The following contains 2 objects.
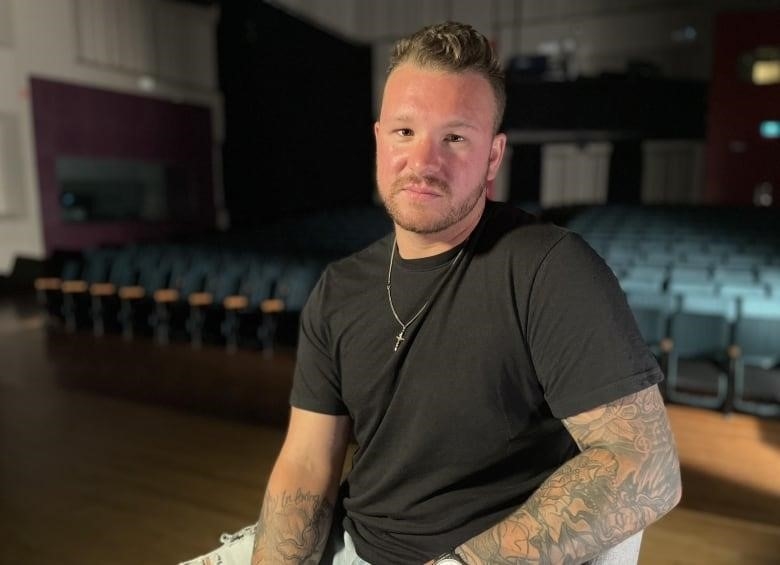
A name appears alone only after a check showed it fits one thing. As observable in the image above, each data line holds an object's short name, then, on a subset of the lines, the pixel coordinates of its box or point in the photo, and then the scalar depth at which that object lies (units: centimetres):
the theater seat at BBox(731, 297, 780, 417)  316
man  82
